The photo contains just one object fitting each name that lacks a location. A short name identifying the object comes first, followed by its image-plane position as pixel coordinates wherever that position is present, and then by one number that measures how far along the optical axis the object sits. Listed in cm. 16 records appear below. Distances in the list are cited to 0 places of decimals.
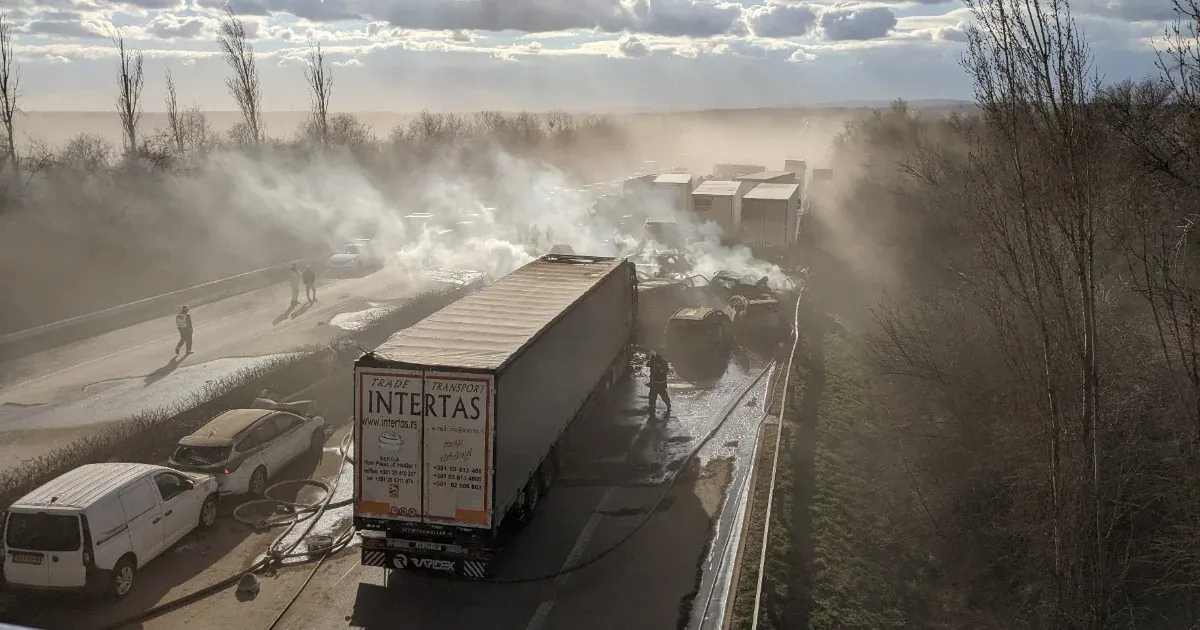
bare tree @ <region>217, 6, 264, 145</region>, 6191
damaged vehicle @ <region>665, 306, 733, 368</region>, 2452
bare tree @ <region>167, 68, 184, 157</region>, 6308
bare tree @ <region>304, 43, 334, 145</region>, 6700
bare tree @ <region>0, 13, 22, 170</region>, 4072
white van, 1072
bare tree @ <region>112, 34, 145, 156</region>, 5172
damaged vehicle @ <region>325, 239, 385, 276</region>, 3812
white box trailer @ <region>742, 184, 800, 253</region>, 3797
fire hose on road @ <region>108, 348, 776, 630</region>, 1150
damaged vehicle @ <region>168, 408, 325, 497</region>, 1401
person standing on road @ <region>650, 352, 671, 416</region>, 2000
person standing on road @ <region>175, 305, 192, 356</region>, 2436
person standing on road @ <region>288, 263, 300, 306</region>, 3168
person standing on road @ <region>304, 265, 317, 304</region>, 3153
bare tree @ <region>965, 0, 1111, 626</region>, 1049
